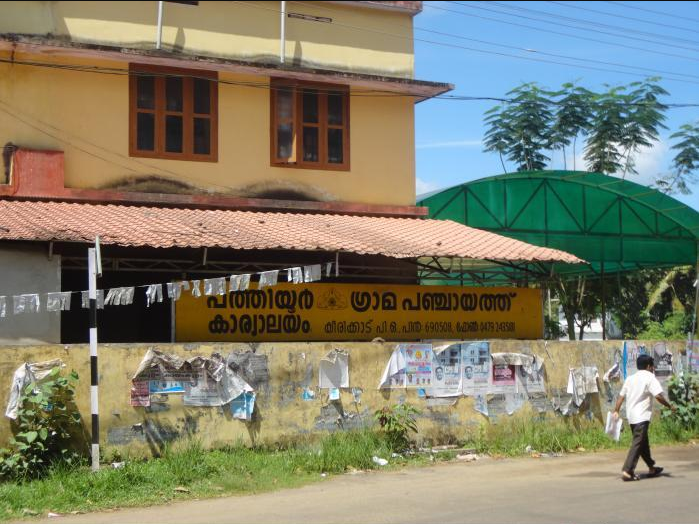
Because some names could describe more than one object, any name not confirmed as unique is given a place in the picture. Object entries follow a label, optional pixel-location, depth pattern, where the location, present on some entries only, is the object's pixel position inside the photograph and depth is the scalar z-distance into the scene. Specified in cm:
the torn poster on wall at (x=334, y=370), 1262
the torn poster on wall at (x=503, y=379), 1397
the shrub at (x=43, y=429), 1011
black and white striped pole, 1048
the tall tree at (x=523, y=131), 2909
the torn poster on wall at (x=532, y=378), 1420
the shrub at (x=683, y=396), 1509
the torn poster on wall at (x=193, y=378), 1145
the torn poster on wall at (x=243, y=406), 1199
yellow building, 1573
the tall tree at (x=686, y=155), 2978
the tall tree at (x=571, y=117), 2900
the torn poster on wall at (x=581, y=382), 1471
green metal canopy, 2131
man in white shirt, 1073
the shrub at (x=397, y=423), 1263
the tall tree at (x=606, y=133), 2898
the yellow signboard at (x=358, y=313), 1403
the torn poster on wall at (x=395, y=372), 1303
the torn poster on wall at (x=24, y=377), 1031
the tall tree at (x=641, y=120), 2858
